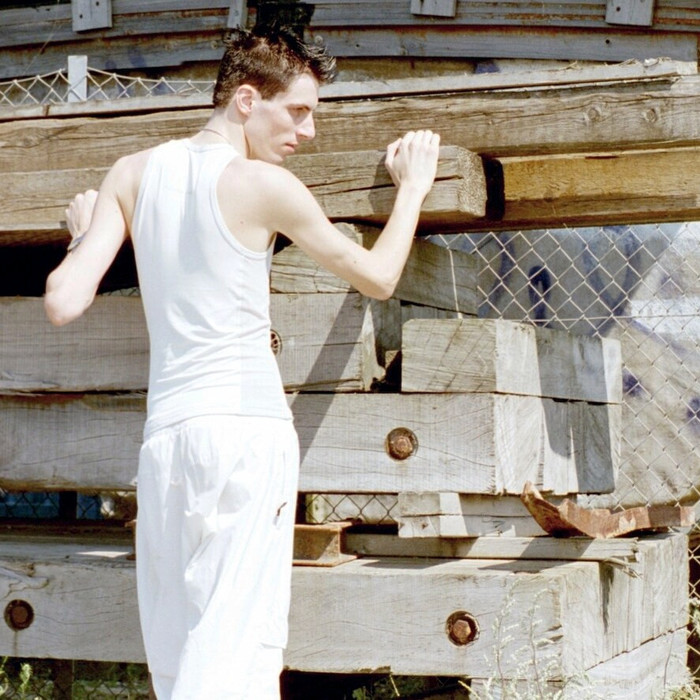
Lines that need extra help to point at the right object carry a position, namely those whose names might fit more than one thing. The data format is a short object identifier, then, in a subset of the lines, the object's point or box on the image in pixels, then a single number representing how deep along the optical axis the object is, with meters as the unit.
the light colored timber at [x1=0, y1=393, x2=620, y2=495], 3.73
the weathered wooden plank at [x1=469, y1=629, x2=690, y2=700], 3.53
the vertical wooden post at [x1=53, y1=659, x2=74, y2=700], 5.53
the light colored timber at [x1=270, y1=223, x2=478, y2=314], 3.89
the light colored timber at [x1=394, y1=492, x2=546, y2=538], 3.80
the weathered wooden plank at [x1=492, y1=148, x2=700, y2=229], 3.96
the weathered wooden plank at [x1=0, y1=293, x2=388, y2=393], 3.85
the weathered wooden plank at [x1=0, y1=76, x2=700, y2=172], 3.66
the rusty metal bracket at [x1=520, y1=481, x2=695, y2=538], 3.70
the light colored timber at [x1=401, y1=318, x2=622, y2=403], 3.74
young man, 3.00
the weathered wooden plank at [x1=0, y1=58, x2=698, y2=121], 3.73
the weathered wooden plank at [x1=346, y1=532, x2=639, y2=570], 3.97
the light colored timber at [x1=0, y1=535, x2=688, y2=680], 3.59
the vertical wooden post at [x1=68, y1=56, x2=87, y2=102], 7.05
